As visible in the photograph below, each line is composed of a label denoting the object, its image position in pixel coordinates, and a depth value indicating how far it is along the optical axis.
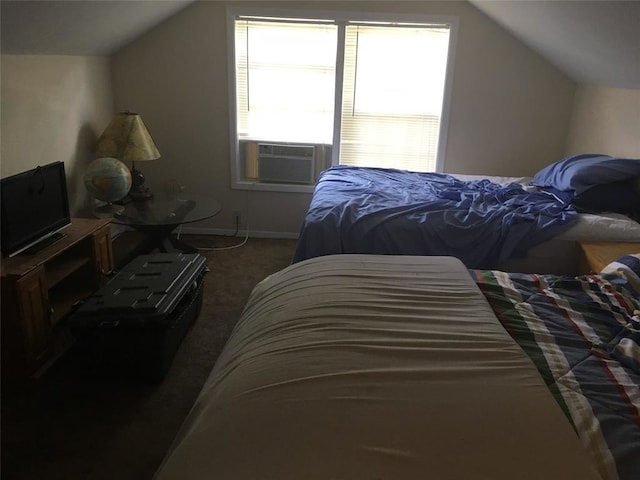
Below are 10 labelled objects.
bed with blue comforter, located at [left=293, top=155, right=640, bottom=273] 2.76
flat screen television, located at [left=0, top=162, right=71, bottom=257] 2.29
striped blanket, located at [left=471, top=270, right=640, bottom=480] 1.09
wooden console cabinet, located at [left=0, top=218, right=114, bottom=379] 2.24
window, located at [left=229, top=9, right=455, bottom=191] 4.04
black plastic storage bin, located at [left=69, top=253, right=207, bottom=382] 2.27
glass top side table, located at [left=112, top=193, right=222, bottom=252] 3.31
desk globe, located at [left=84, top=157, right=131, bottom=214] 3.32
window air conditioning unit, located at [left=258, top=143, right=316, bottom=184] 4.29
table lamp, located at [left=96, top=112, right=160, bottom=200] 3.67
